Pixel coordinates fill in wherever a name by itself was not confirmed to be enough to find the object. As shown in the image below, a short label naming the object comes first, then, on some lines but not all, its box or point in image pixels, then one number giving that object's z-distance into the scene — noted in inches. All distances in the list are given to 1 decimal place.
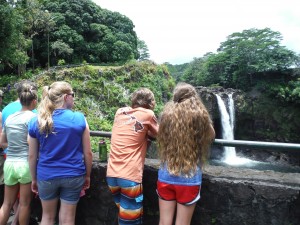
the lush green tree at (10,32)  693.3
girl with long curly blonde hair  96.0
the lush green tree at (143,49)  2334.4
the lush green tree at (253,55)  1096.8
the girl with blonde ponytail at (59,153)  99.7
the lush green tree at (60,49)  1158.2
